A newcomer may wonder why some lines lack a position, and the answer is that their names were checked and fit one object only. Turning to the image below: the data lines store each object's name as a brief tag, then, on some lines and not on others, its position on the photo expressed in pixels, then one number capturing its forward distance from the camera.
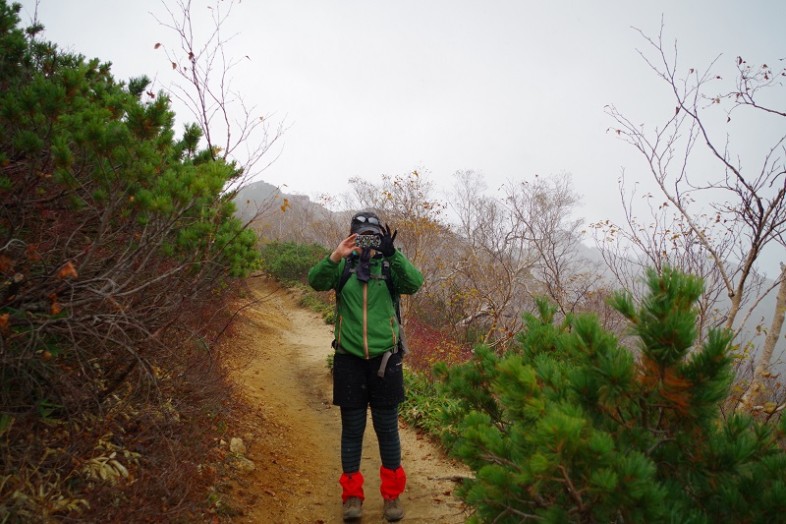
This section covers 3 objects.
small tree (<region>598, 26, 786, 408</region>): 3.70
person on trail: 2.94
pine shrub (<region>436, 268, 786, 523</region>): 1.19
